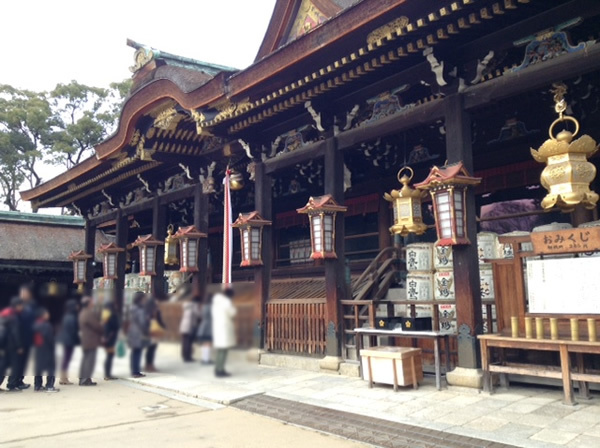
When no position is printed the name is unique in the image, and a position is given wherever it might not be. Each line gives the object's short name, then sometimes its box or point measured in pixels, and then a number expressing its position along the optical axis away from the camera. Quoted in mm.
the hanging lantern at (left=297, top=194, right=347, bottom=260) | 8742
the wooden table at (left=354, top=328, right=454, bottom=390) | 6805
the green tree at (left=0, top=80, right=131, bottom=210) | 28625
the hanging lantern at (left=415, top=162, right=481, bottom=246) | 6699
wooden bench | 5551
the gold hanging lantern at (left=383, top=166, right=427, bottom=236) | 8726
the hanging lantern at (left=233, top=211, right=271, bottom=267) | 10141
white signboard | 5605
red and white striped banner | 6047
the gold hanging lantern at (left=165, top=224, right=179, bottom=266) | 14922
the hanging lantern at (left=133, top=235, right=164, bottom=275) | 13352
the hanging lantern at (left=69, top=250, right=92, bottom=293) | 17578
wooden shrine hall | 6652
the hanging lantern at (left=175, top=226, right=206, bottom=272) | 12102
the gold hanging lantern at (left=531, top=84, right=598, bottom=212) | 6055
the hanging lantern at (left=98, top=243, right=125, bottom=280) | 15523
